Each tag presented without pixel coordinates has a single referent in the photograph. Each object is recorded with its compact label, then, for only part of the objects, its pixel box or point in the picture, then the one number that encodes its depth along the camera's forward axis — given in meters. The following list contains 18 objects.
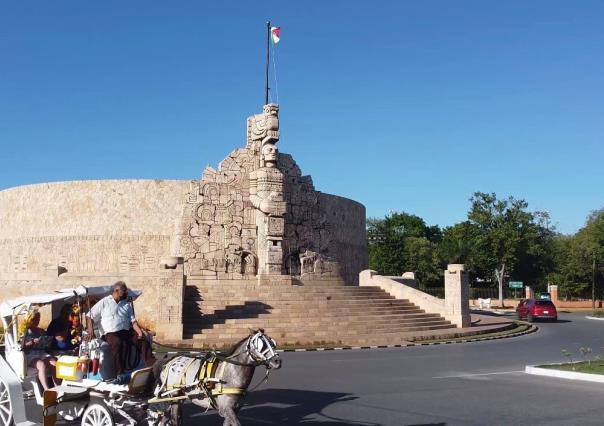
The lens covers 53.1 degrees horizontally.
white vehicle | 7.12
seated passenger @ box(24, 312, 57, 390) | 8.02
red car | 31.02
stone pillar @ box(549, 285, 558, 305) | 49.53
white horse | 6.57
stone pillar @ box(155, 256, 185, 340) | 19.20
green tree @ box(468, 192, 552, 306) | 52.66
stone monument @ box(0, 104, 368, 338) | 25.31
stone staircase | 19.70
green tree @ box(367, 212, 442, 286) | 54.19
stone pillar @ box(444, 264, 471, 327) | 24.16
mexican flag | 30.80
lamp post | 47.61
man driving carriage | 7.70
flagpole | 31.97
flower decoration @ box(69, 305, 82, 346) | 8.62
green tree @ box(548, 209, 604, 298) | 53.47
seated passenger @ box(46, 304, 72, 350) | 8.58
